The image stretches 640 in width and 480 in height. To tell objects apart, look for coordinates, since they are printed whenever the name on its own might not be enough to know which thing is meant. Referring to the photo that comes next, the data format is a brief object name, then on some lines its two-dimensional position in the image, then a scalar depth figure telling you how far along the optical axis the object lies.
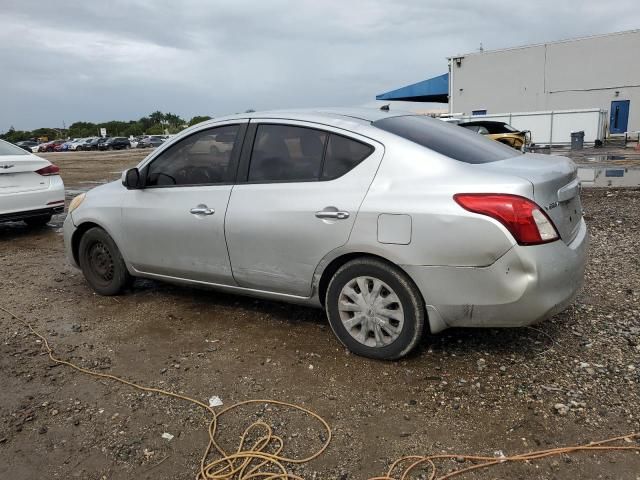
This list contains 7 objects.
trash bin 26.50
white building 33.00
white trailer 28.38
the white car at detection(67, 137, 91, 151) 54.19
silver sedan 3.14
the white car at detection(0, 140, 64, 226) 7.75
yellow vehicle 18.42
